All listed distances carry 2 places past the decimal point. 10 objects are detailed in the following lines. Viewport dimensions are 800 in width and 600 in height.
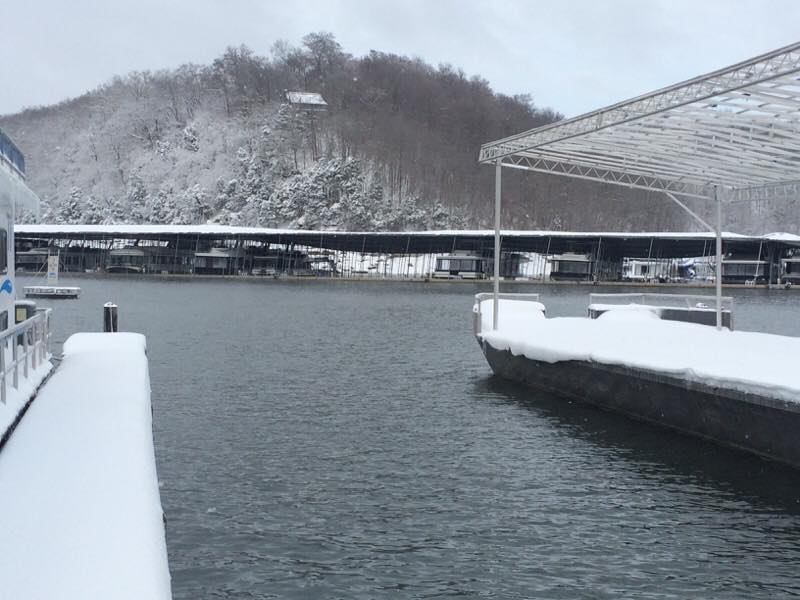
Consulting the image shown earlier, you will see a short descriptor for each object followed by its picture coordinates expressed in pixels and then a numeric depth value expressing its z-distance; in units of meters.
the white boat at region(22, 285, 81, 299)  60.41
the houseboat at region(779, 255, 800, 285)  110.50
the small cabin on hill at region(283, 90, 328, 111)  178.38
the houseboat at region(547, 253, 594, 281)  114.00
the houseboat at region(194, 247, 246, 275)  116.38
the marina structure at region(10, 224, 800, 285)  108.06
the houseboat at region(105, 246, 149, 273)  118.06
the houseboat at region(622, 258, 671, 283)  118.88
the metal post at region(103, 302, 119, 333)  23.81
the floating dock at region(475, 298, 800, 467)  13.72
